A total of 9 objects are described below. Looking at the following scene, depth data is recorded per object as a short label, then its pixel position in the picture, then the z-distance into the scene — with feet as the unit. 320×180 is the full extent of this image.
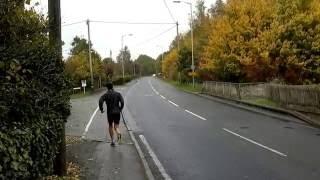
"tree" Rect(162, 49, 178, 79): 305.12
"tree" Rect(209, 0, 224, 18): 158.94
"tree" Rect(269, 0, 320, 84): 105.50
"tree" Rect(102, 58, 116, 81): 296.98
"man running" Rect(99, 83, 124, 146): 53.67
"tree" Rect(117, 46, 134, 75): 578.37
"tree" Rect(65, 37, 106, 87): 222.69
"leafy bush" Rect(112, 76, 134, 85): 317.42
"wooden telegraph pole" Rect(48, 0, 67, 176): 33.24
